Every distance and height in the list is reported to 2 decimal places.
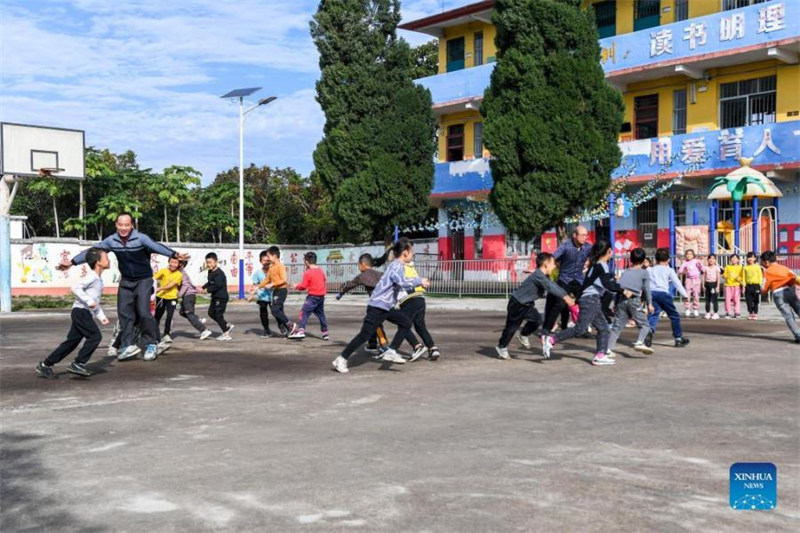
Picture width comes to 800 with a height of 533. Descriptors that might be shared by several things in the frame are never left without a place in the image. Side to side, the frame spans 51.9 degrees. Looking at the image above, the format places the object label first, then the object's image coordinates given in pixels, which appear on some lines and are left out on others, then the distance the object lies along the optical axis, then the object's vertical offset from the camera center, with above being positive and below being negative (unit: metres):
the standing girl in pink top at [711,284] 20.48 -0.99
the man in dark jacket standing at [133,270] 11.04 -0.29
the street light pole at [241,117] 35.00 +5.69
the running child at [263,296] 15.27 -0.90
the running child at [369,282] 12.41 -0.53
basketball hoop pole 24.55 -0.26
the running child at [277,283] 14.95 -0.64
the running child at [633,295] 11.82 -0.72
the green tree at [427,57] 47.12 +11.00
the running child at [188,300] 14.91 -0.94
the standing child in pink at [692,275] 21.22 -0.76
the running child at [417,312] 11.22 -0.89
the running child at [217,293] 15.05 -0.83
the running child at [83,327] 9.67 -0.92
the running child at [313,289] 14.36 -0.73
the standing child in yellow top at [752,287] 19.69 -1.00
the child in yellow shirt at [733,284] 20.50 -0.99
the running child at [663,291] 13.09 -0.73
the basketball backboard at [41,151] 26.33 +3.26
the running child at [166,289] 14.23 -0.71
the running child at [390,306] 10.48 -0.76
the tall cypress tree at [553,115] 27.33 +4.40
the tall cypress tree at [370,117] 34.19 +5.49
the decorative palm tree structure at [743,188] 24.31 +1.73
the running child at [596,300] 11.11 -0.74
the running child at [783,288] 13.38 -0.71
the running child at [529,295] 11.18 -0.67
